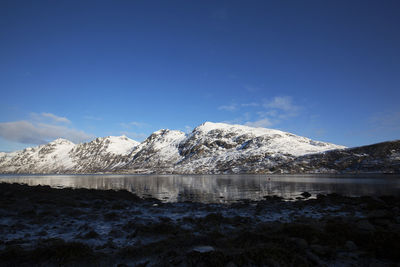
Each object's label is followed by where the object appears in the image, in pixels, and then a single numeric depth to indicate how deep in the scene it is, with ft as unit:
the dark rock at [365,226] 48.83
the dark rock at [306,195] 145.28
